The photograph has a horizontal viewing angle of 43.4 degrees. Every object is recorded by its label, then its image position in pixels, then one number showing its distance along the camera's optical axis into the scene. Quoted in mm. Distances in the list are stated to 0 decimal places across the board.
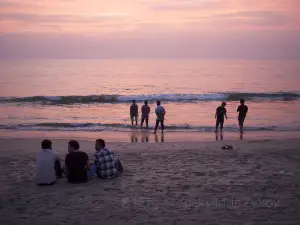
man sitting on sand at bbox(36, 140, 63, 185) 7539
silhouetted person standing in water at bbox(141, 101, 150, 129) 17917
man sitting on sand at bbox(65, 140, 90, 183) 7555
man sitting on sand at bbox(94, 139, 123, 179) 7871
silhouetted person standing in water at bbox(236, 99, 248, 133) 16703
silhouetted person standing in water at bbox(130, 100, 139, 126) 19156
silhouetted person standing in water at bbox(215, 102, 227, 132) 16773
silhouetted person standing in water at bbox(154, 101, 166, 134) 16594
